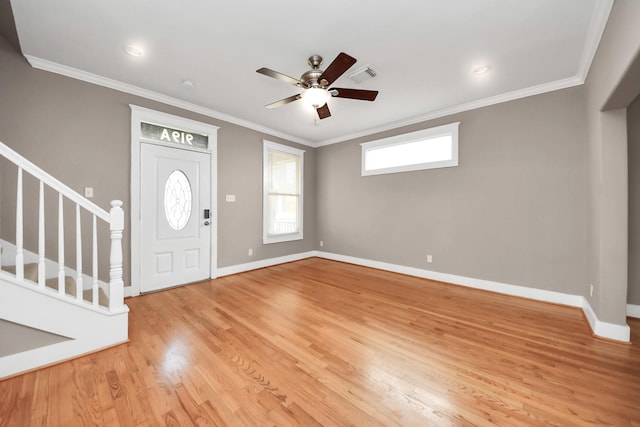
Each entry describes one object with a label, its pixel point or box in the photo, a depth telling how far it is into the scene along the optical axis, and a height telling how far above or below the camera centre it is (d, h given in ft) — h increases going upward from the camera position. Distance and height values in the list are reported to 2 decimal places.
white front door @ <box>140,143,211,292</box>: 11.17 -0.18
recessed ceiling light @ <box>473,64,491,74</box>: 9.03 +5.40
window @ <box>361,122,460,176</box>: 12.94 +3.61
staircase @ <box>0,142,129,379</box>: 5.65 -2.40
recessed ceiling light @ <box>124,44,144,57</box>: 8.08 +5.46
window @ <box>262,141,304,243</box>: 16.19 +1.40
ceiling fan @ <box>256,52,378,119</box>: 7.29 +4.09
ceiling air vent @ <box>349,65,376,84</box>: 8.88 +5.19
